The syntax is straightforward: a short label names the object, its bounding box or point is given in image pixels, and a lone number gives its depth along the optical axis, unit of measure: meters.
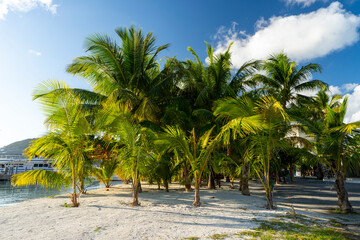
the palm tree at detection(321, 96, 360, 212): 6.17
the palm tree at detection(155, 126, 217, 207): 6.55
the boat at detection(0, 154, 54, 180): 27.34
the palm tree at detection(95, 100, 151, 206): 6.42
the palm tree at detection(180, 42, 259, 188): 11.31
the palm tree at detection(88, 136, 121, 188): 9.45
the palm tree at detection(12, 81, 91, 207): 6.05
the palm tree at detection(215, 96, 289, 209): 5.60
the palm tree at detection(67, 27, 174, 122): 9.61
